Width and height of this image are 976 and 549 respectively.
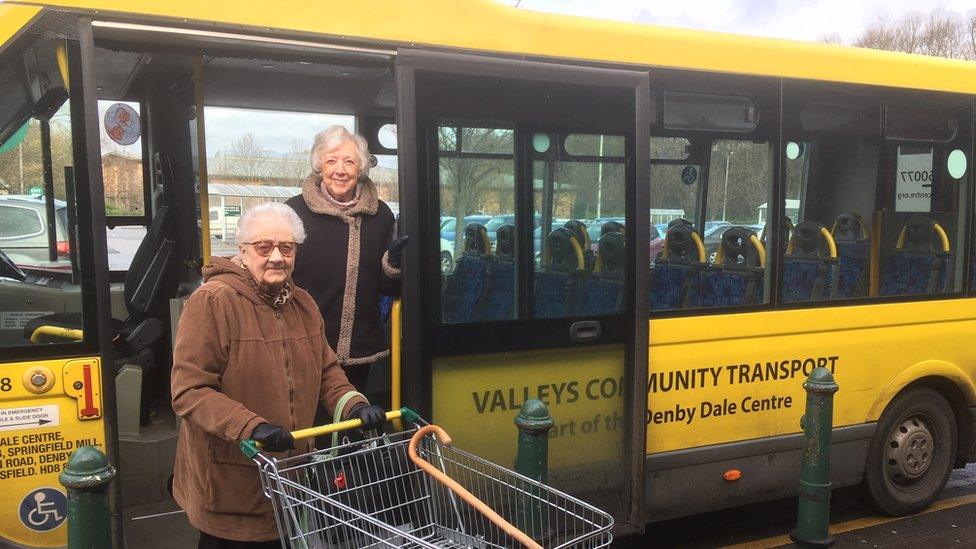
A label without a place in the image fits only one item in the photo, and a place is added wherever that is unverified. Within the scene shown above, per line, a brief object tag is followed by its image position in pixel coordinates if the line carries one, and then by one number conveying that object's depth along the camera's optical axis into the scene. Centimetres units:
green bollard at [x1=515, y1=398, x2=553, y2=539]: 318
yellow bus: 292
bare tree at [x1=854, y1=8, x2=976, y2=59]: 3400
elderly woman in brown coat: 251
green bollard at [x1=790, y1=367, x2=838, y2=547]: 372
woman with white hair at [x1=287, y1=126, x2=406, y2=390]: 339
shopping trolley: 224
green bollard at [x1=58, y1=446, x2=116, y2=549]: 223
